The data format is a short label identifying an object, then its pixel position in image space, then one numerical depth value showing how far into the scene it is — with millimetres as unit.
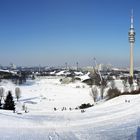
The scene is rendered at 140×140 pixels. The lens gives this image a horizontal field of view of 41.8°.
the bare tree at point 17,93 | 47043
